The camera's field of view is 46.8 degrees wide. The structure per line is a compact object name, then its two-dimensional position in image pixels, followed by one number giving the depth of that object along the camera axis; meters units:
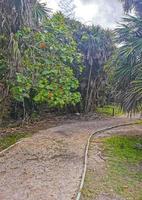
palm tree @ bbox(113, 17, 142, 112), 4.75
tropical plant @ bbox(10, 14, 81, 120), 4.63
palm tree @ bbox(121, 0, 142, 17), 5.49
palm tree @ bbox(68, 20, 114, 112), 7.80
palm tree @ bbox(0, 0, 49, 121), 4.31
